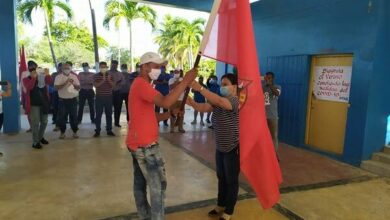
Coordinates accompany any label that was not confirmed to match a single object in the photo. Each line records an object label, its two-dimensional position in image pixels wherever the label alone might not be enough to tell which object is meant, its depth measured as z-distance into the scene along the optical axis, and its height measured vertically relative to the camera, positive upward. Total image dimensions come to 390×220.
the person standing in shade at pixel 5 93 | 5.53 -0.49
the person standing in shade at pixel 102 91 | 7.33 -0.54
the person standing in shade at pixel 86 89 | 8.16 -0.57
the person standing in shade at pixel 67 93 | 6.74 -0.56
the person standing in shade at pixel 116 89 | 7.93 -0.56
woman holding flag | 3.19 -0.65
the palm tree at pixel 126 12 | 19.70 +3.68
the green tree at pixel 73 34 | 29.55 +3.27
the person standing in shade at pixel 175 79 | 8.26 -0.32
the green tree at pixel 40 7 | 16.64 +3.15
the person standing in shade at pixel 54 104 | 8.68 -1.03
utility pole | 14.54 +1.69
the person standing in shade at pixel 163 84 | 8.72 -0.41
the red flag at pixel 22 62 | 8.61 +0.10
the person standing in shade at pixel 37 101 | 5.83 -0.65
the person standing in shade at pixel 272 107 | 5.69 -0.62
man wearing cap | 2.66 -0.56
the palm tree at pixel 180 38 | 31.33 +3.33
